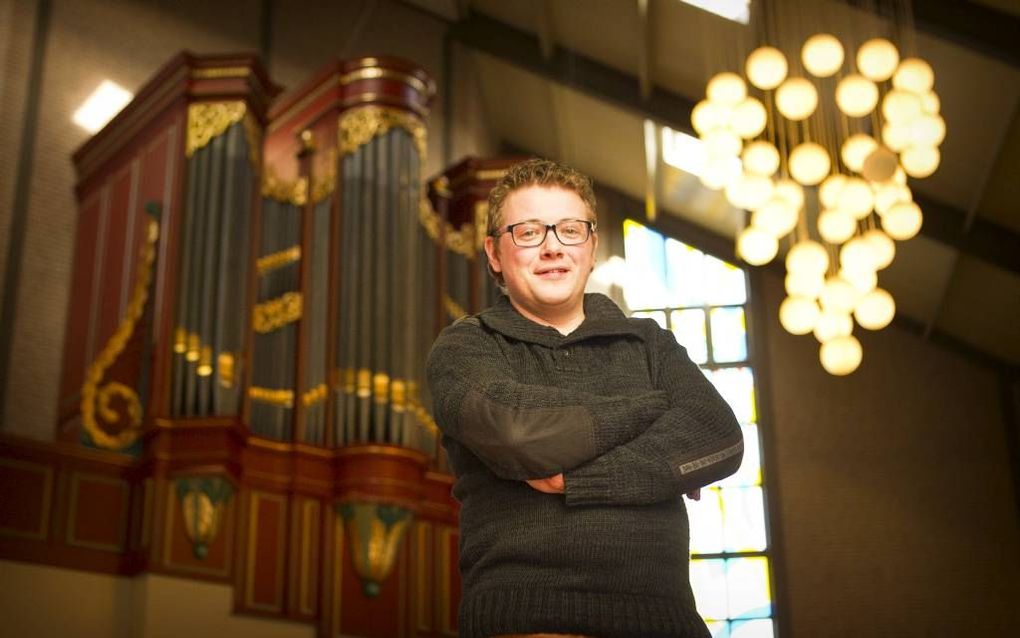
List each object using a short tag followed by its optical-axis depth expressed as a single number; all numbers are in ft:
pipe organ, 20.12
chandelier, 18.28
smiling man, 5.98
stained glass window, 34.73
